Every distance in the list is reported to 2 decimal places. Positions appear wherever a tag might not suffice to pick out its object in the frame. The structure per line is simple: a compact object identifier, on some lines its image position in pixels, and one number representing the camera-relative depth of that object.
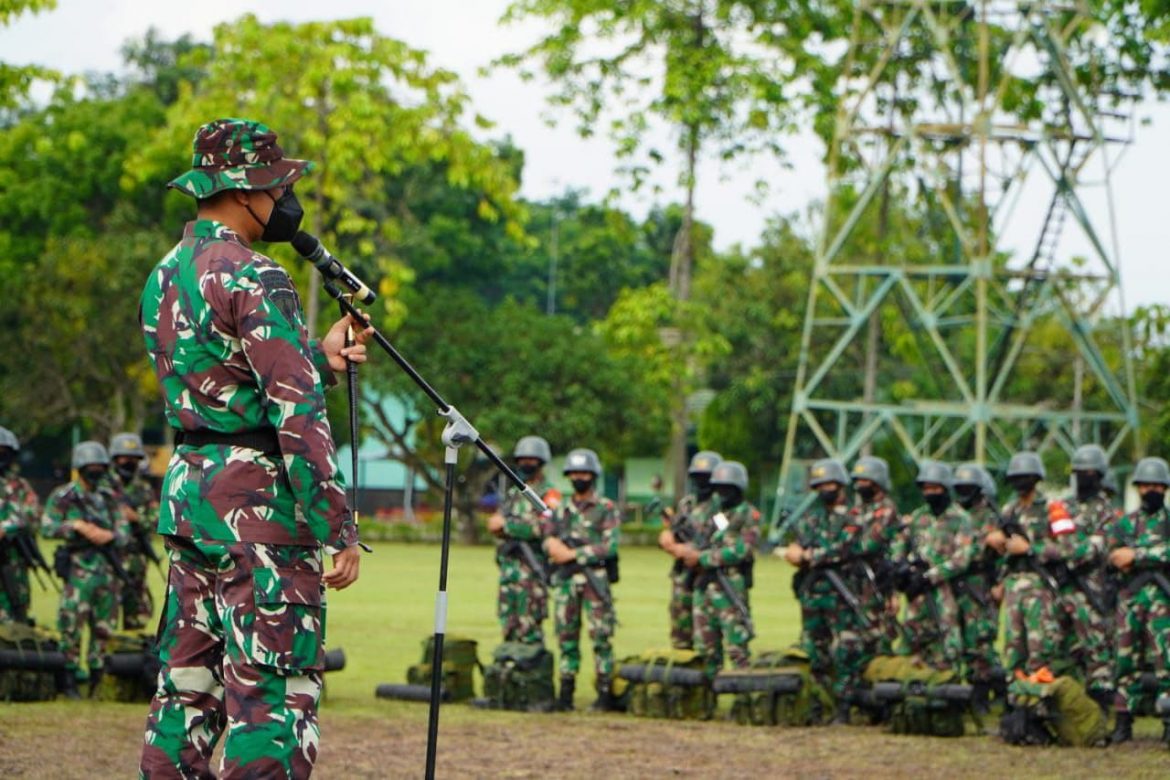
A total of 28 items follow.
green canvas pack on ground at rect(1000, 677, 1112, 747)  13.20
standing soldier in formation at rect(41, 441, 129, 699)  14.71
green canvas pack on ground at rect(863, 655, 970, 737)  13.70
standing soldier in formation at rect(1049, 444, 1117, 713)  14.01
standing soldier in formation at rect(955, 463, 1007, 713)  15.08
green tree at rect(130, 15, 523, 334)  27.72
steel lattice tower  32.47
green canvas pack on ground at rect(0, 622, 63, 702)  13.70
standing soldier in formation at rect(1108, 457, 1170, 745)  13.48
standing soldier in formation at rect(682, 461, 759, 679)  14.95
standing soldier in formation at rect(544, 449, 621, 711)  15.17
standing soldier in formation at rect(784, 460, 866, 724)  14.68
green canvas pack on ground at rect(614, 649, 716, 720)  14.57
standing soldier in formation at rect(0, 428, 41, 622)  14.41
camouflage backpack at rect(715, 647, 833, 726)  14.12
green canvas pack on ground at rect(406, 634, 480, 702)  15.23
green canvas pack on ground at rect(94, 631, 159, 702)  13.98
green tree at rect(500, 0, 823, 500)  39.28
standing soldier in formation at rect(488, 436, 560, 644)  15.65
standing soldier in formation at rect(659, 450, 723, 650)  15.47
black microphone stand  6.93
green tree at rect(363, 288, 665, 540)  44.91
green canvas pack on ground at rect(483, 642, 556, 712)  14.89
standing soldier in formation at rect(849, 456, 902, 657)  14.97
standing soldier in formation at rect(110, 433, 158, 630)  15.77
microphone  6.68
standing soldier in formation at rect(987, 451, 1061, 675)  14.05
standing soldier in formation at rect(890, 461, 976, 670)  14.92
